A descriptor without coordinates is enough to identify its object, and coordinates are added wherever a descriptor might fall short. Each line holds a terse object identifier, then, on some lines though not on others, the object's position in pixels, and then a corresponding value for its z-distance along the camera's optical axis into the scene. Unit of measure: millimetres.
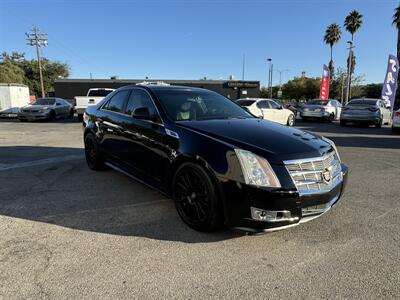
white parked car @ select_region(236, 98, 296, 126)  14664
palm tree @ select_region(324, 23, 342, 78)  49722
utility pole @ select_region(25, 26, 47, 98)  43278
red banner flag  31688
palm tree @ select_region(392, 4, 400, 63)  32200
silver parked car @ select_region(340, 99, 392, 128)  16188
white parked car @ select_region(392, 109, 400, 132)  13391
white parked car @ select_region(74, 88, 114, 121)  17828
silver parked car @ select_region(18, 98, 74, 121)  19234
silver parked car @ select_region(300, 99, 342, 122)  19984
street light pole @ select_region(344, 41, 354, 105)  35094
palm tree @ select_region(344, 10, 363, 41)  42094
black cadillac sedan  3047
